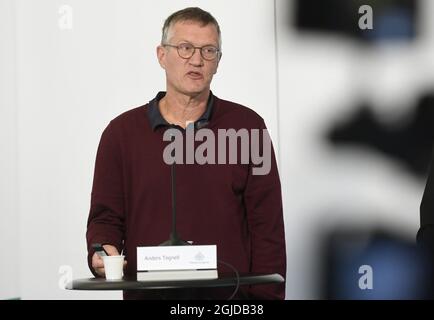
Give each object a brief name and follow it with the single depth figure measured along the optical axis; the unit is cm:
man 603
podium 479
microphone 527
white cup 515
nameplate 511
